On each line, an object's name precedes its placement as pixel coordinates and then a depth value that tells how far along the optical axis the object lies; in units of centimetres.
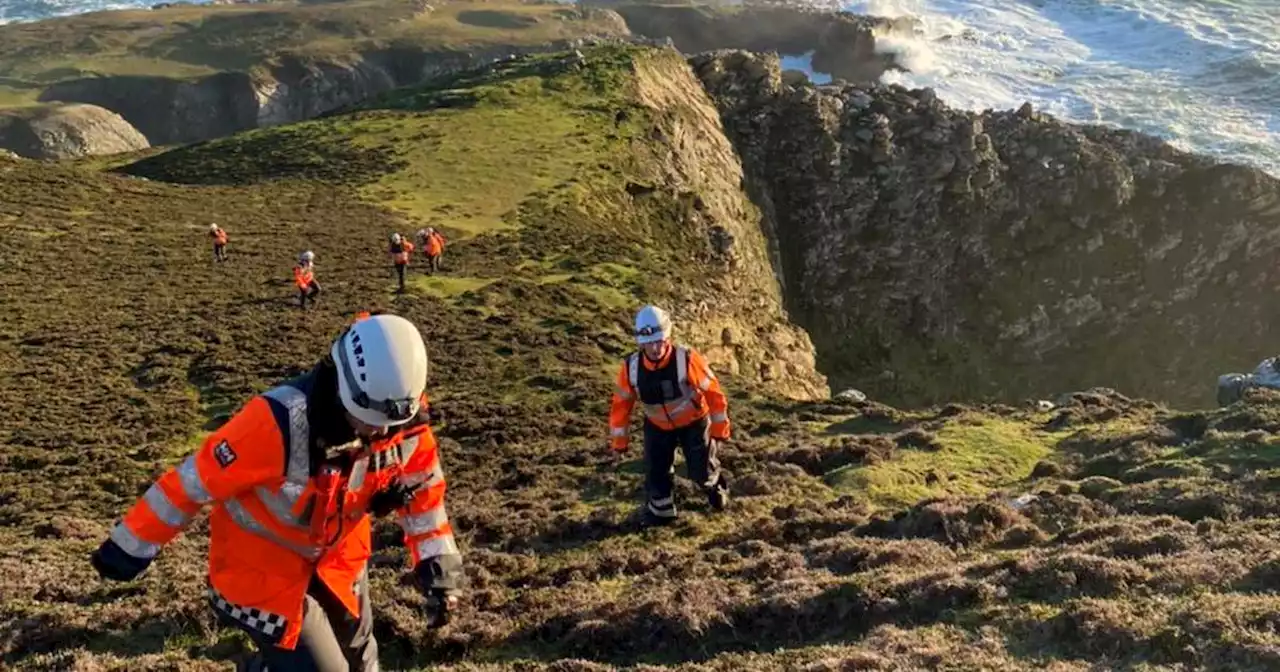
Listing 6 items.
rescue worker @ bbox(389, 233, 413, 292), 3192
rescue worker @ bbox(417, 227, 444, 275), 3453
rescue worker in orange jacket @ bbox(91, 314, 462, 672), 582
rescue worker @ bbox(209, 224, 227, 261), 3584
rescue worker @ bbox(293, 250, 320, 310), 3020
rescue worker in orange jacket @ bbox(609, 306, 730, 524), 1305
